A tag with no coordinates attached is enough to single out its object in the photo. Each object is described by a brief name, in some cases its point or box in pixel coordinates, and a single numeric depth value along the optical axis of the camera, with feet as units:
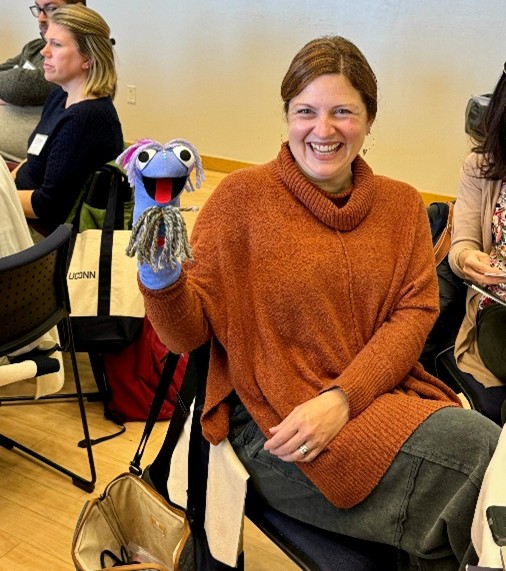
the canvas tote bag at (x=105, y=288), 6.35
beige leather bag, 4.14
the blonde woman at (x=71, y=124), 6.64
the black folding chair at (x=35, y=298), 4.57
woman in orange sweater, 3.33
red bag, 6.65
